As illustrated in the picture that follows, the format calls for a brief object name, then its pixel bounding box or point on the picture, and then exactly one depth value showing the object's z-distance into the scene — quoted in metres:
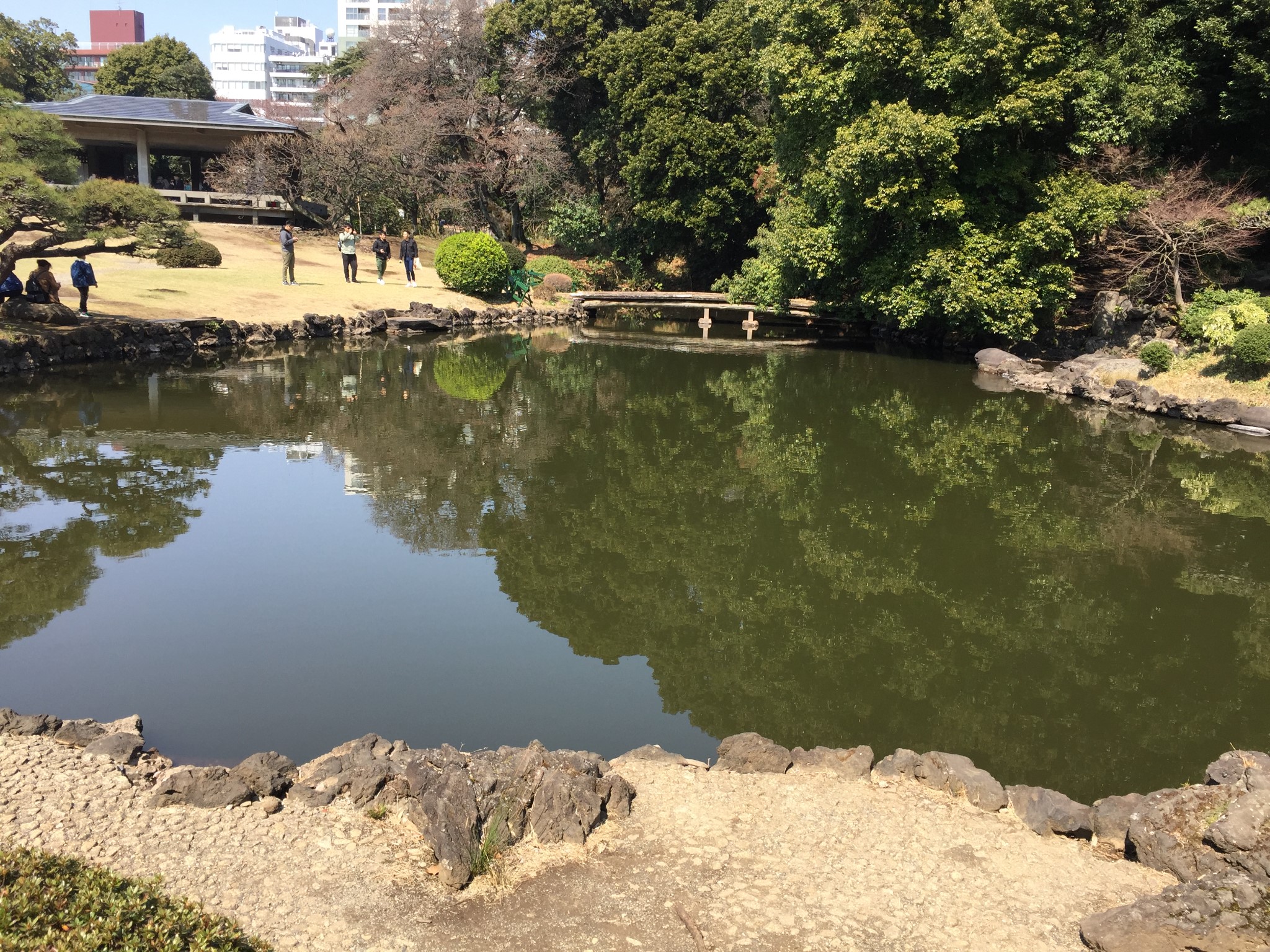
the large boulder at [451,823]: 4.78
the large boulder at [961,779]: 5.70
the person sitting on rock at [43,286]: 19.06
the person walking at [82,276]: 19.06
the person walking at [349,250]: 27.53
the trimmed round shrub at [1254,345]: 16.91
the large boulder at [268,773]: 5.41
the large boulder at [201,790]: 5.19
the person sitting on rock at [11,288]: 18.58
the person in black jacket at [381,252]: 28.73
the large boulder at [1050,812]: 5.43
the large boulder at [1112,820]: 5.43
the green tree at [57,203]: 15.69
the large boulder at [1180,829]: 5.02
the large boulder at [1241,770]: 5.24
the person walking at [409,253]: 29.02
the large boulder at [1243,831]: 4.83
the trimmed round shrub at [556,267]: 33.28
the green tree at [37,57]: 42.97
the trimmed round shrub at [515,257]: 31.34
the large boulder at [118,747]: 5.75
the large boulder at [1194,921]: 4.10
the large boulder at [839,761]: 6.05
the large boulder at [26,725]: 5.88
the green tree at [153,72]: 53.62
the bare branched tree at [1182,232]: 19.33
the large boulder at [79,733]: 5.92
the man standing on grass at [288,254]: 25.72
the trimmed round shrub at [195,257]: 26.14
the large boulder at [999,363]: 21.50
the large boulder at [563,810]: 5.12
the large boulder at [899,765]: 6.01
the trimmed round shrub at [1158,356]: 18.91
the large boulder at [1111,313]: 21.36
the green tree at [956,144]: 19.28
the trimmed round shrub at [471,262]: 29.00
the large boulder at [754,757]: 6.09
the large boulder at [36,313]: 18.77
